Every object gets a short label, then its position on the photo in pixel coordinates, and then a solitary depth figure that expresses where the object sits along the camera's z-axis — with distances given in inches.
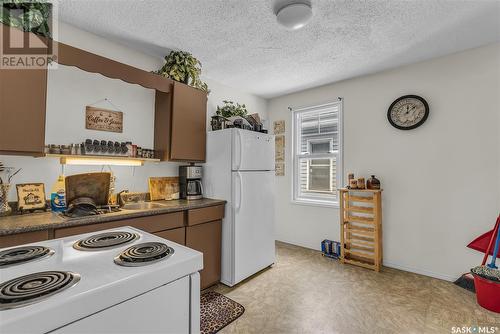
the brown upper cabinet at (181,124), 101.0
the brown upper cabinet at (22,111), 63.3
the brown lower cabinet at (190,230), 66.7
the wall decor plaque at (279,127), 163.0
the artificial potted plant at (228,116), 113.9
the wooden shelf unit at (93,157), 77.8
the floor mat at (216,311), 74.9
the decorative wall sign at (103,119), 89.8
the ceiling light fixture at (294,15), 71.8
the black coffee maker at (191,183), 110.3
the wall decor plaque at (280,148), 162.9
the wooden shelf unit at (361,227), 116.3
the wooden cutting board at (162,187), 105.5
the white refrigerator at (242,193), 102.7
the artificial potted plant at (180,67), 102.4
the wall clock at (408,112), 111.4
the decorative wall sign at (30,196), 72.7
